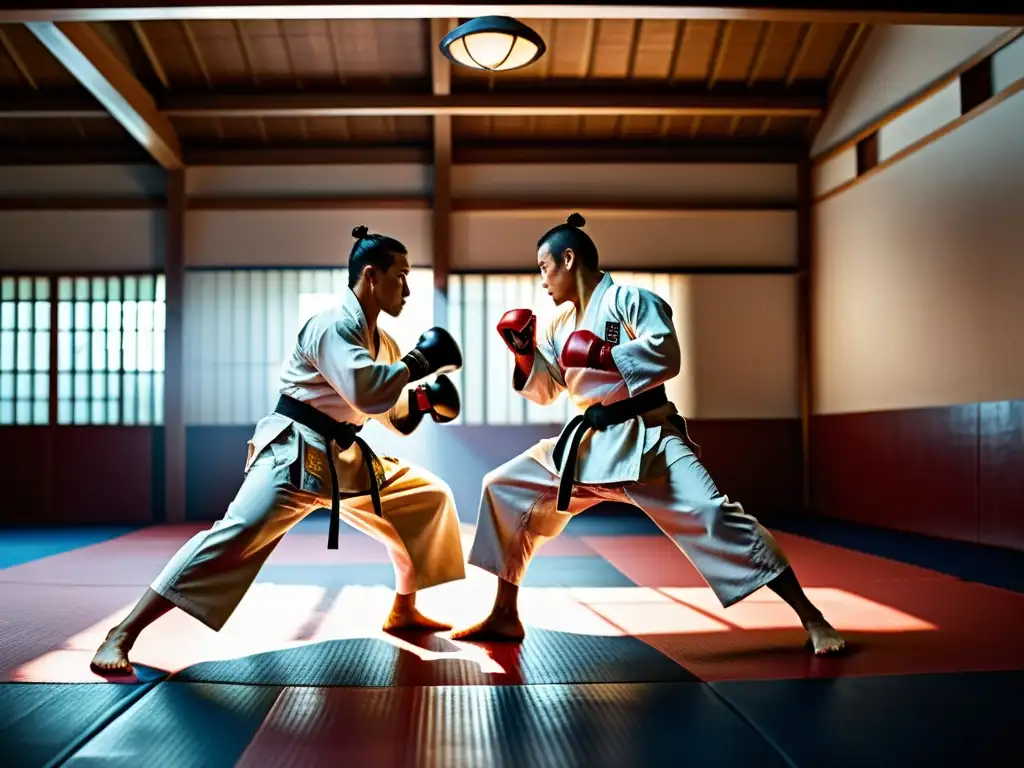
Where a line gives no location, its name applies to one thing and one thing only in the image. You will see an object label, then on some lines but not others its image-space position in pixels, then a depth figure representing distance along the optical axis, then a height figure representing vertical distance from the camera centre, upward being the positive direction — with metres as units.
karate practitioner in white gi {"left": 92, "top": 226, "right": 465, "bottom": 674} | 2.40 -0.23
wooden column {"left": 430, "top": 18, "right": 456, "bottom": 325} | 7.13 +1.43
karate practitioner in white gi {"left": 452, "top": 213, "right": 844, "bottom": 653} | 2.50 -0.19
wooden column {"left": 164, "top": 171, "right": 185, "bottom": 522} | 7.04 +0.07
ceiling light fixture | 4.13 +1.71
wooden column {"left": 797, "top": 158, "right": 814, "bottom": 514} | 7.30 +0.70
